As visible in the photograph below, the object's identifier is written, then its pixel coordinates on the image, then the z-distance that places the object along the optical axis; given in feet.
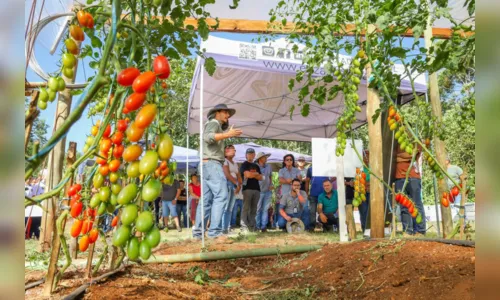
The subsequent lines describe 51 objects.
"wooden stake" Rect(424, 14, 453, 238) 10.26
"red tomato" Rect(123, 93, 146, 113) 1.79
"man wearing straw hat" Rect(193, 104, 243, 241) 12.79
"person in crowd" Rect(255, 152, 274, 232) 20.16
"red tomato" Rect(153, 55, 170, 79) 1.97
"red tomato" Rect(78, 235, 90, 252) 3.56
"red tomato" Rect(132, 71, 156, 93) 1.73
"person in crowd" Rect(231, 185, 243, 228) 20.24
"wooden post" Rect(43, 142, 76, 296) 5.26
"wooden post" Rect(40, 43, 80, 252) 8.59
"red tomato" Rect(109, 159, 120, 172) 3.15
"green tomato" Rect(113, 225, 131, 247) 2.08
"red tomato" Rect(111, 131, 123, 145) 3.18
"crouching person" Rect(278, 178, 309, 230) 19.06
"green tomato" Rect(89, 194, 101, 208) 2.94
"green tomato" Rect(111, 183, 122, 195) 2.93
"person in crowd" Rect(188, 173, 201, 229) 22.34
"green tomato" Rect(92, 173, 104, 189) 3.06
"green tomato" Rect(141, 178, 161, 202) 2.02
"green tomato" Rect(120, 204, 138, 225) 2.05
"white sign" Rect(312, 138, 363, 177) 12.55
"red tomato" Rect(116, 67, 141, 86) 1.77
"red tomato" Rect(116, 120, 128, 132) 3.30
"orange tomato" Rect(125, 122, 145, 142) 1.84
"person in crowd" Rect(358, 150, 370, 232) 17.74
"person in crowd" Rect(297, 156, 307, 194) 21.40
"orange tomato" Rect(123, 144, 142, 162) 1.99
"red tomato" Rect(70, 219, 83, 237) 3.79
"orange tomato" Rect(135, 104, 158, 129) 1.82
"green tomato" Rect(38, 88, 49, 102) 2.17
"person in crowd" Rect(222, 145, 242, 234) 15.18
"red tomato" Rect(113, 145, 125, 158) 3.14
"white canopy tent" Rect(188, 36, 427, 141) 14.49
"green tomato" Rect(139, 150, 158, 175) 1.91
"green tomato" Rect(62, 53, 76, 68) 2.39
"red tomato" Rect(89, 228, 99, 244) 4.11
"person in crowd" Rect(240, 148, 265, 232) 18.24
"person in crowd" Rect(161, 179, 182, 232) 22.04
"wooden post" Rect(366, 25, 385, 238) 10.46
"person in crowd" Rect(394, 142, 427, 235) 13.66
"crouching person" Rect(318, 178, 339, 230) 18.95
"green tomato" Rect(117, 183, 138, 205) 2.15
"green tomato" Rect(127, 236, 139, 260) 2.04
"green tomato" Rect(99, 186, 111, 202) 2.89
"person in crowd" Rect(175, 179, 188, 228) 23.80
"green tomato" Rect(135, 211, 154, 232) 1.98
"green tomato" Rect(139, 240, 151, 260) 1.97
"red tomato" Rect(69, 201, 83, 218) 3.59
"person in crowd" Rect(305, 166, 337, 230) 19.49
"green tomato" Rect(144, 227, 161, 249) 1.98
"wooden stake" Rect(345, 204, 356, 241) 10.94
